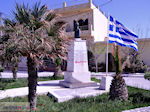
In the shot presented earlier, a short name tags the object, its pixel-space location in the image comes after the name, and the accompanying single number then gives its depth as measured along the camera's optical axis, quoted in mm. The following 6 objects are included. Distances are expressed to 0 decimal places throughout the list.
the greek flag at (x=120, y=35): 9641
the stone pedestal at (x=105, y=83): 9766
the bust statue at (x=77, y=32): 11884
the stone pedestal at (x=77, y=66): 11164
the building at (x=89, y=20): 24781
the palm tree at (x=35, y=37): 4926
